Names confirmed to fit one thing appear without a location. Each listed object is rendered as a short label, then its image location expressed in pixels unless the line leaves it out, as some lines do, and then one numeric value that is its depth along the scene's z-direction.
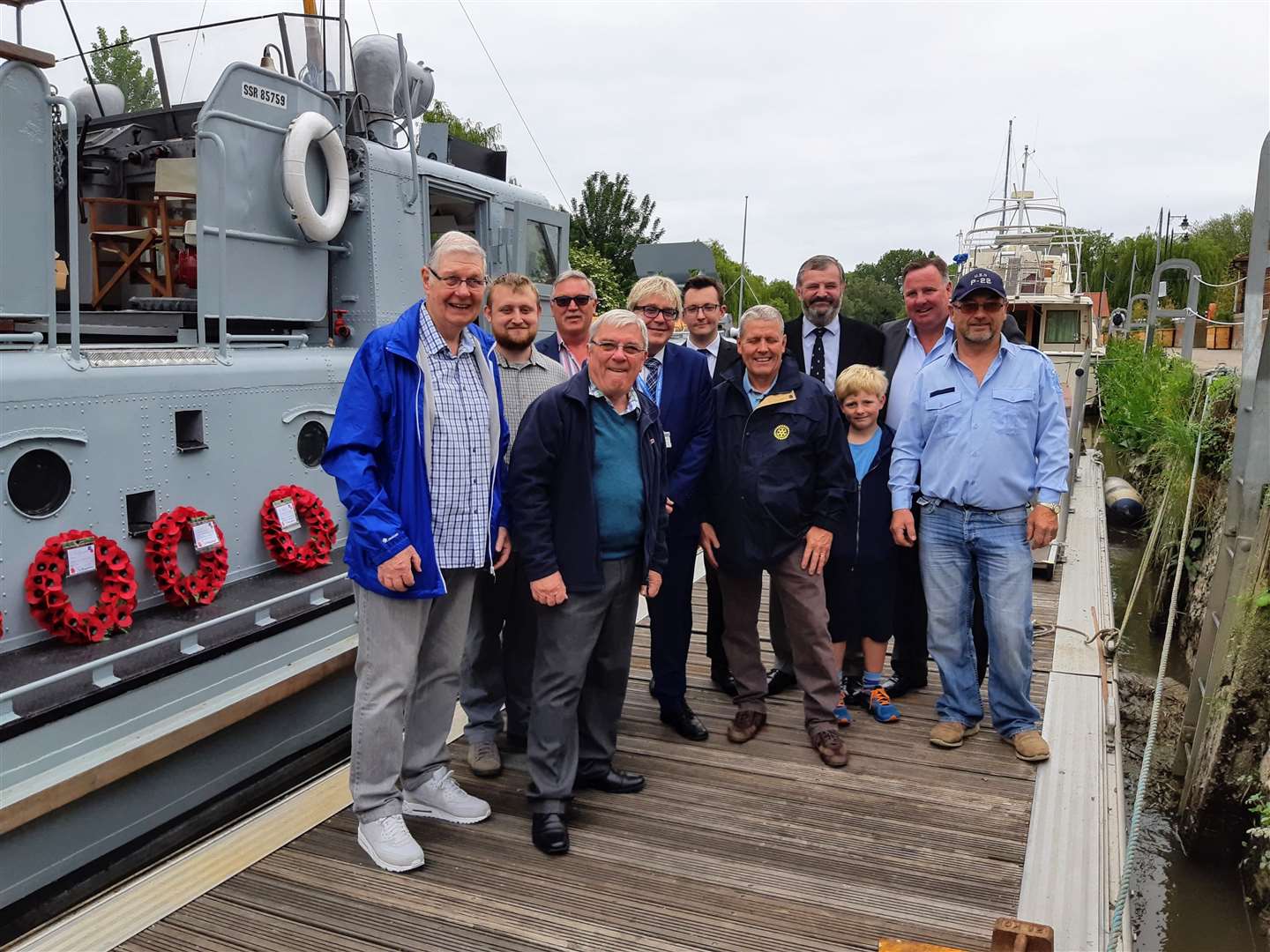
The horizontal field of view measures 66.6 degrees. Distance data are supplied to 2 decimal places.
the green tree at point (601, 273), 29.27
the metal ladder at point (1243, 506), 5.50
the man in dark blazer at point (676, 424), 4.10
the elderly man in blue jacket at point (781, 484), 4.04
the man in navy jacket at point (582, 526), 3.40
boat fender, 13.55
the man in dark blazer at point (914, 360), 4.51
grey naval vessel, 4.10
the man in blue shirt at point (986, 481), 3.95
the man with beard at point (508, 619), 3.85
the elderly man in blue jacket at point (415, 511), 3.08
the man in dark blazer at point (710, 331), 4.59
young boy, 4.41
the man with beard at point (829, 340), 4.54
